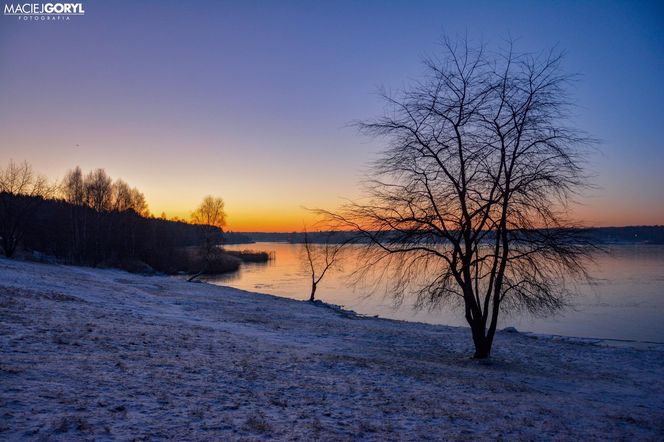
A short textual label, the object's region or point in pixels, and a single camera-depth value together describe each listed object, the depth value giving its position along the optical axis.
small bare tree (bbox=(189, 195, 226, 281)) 44.62
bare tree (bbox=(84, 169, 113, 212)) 58.28
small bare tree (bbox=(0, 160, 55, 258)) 35.70
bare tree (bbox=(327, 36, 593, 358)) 12.45
